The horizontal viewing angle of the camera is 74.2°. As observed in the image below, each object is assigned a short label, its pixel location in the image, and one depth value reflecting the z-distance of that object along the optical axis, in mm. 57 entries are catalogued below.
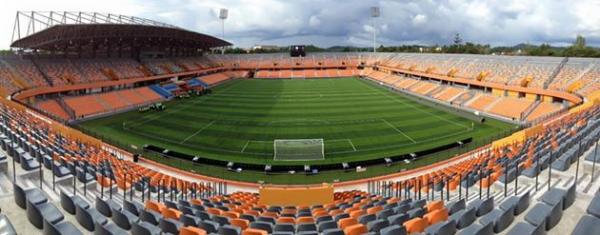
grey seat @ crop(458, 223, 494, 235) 7066
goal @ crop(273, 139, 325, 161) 30156
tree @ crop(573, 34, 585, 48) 110125
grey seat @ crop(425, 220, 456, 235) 7942
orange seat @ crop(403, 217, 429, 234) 8916
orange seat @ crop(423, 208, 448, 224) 9453
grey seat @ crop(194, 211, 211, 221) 10933
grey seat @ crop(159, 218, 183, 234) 8977
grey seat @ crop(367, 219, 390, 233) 9320
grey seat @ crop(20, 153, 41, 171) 12367
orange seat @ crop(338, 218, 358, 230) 10078
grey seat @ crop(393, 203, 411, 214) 11234
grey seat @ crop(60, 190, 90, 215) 9282
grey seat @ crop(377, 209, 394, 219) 10598
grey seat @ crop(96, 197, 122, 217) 9812
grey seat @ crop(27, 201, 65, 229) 7992
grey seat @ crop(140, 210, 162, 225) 9695
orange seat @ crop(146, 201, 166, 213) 11398
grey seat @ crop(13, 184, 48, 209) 8875
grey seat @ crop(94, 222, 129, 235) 7619
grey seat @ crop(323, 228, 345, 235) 8898
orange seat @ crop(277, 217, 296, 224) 10930
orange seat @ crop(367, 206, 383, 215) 11750
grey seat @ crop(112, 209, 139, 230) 9047
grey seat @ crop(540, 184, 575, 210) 8430
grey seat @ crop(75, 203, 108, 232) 8420
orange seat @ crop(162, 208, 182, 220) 10773
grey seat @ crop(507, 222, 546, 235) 6736
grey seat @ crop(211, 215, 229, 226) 10508
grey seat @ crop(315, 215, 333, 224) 10932
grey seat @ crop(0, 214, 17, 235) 6962
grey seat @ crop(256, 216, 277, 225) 10859
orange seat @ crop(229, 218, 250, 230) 10281
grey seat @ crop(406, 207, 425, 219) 10062
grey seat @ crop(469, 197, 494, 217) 9555
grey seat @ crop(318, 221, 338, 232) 9969
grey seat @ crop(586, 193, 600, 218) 7131
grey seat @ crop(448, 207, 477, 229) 8664
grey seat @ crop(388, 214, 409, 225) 9555
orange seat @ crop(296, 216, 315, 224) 10991
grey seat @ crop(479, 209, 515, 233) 7914
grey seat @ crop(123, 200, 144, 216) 10469
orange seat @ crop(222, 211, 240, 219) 11550
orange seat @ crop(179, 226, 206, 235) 8484
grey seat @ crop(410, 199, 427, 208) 11779
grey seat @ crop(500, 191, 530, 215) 8836
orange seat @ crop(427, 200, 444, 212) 10791
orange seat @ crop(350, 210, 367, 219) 11513
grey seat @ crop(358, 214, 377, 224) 10312
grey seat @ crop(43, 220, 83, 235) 7154
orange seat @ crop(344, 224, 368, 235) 9219
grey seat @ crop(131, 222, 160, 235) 8117
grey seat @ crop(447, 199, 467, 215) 10312
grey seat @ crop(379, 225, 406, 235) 8127
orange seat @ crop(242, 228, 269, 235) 9109
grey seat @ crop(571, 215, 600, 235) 6434
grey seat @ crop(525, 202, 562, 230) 7470
